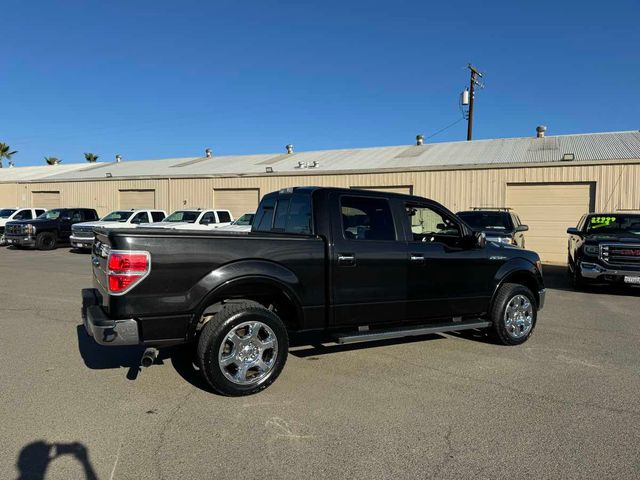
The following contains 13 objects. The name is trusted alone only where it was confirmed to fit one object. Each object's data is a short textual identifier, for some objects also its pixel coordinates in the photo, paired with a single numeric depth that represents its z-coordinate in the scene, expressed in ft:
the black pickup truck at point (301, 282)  13.30
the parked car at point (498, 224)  38.03
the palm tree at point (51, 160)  213.25
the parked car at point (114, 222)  59.00
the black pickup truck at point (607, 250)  33.24
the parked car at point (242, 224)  54.52
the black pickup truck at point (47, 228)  64.34
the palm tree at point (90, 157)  235.03
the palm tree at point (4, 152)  206.86
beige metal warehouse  58.13
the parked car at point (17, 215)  75.30
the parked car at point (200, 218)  60.75
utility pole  93.26
